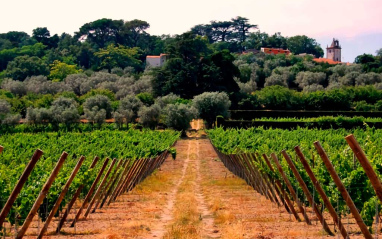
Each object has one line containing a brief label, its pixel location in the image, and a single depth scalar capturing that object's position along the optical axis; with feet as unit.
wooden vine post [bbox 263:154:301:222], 50.96
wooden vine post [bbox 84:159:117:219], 53.85
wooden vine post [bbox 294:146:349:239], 38.73
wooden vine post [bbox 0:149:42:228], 30.27
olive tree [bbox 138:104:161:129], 220.02
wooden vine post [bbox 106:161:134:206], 65.31
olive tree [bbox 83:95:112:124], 229.66
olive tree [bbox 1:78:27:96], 347.36
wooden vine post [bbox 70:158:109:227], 52.90
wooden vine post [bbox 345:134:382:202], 26.27
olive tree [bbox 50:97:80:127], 225.15
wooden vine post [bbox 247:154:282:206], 61.78
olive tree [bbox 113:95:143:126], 225.97
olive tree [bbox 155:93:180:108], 246.88
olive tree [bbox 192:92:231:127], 229.86
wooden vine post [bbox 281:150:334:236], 43.78
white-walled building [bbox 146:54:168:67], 500.74
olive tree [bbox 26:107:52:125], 222.48
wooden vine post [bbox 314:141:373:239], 31.58
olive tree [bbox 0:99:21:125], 222.89
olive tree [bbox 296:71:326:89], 344.69
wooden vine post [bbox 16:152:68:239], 35.88
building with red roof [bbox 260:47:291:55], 539.17
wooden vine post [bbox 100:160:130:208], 63.05
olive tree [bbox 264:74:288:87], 350.84
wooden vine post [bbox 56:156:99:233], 46.71
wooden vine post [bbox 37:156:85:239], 42.09
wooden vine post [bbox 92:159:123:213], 59.61
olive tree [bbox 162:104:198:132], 210.79
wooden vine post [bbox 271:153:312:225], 49.07
